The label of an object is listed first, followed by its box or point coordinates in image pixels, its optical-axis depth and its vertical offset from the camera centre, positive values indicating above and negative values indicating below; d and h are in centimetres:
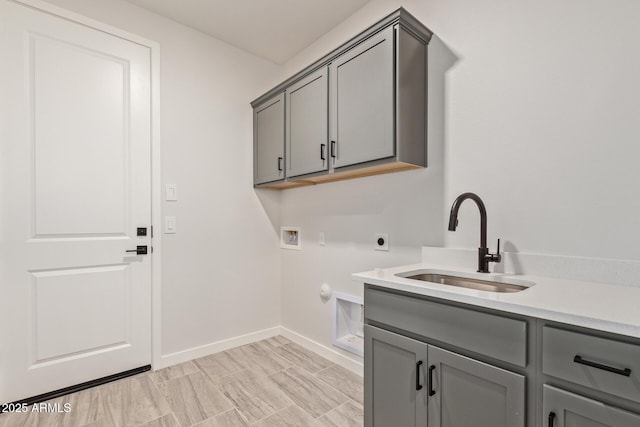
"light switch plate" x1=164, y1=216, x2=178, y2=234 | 235 -11
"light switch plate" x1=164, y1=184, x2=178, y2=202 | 236 +13
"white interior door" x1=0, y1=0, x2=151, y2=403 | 183 +5
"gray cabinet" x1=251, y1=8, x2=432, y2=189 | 165 +63
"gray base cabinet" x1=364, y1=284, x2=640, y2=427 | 81 -51
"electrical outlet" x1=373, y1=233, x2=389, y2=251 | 204 -21
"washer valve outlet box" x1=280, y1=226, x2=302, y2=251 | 278 -26
